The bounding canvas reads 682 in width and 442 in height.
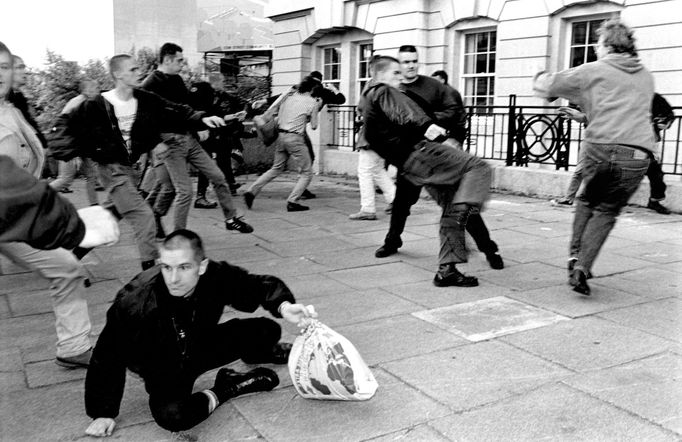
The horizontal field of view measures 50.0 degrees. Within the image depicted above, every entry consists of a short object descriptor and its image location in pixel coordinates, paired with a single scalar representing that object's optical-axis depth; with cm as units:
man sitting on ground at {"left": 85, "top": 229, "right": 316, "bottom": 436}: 319
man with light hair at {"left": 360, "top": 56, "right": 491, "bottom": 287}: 546
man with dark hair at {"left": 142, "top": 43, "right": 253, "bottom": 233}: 715
